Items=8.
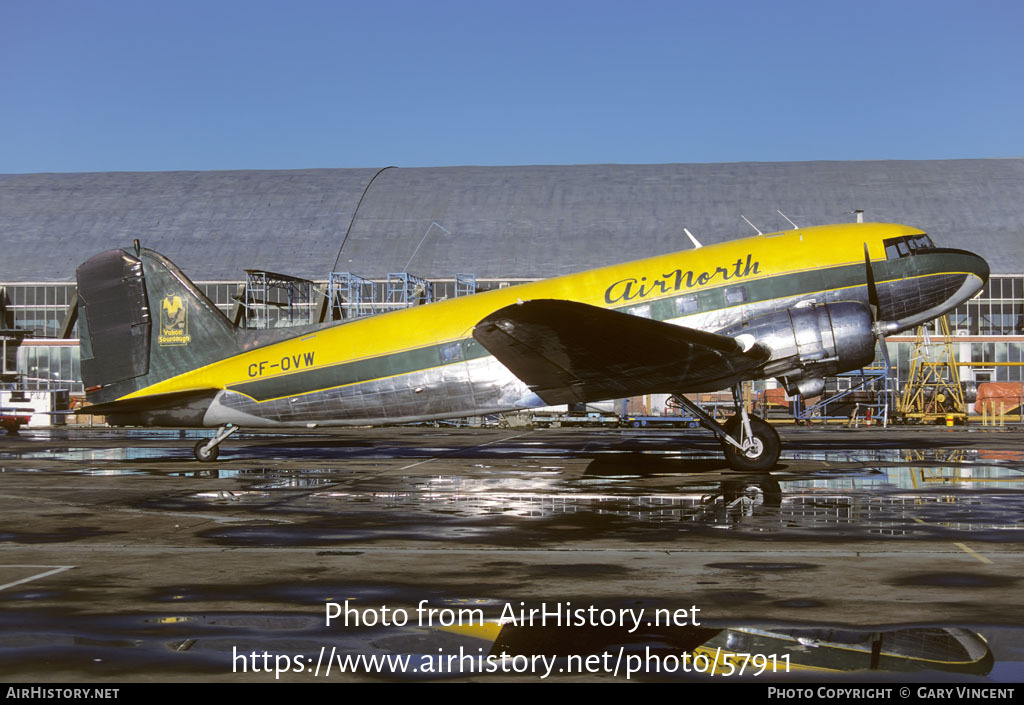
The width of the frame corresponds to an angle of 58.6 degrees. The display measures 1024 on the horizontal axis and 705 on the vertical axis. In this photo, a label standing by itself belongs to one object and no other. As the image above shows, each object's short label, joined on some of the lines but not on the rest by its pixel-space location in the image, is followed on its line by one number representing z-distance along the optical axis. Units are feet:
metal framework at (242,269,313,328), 200.44
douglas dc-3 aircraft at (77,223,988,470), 66.95
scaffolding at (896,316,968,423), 198.36
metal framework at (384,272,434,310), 204.03
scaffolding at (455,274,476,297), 213.42
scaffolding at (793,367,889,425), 191.11
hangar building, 237.04
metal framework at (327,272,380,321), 213.62
